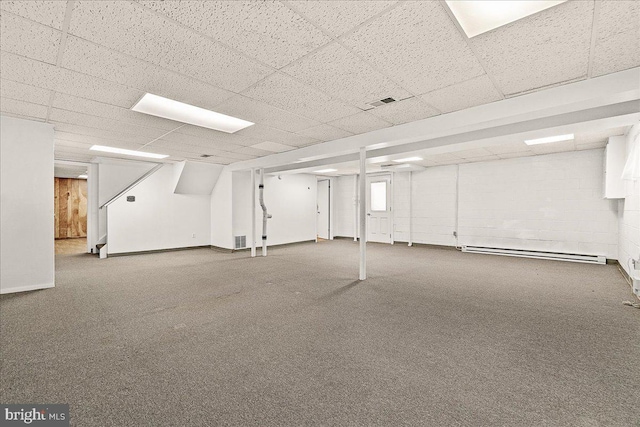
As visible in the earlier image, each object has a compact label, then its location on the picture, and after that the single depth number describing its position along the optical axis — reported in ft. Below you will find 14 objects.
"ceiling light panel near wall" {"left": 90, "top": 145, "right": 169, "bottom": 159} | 18.42
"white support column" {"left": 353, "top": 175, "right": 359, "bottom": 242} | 33.55
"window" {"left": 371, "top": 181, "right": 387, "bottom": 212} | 31.81
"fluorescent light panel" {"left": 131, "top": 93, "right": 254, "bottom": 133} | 10.72
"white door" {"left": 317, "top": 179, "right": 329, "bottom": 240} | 36.22
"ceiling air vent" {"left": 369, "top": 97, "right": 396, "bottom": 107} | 10.39
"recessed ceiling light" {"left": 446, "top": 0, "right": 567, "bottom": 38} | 5.61
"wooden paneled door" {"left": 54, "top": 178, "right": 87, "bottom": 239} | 34.12
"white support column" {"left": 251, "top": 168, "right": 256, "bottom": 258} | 22.99
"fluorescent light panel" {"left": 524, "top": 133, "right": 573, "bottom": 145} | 16.40
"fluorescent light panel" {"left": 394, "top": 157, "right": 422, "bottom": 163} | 23.01
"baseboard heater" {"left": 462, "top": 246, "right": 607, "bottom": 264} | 19.44
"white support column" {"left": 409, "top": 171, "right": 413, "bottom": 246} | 29.50
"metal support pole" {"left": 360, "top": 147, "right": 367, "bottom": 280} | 15.28
